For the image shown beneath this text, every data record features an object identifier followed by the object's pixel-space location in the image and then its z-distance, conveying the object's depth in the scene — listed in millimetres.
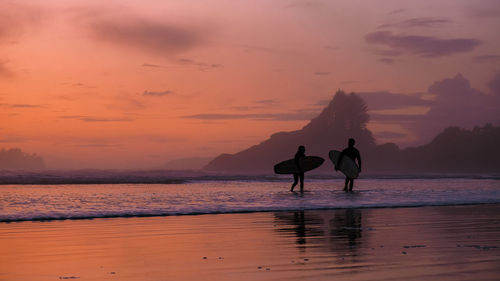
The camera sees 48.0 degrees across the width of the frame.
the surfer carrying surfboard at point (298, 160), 28112
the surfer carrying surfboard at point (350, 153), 28011
